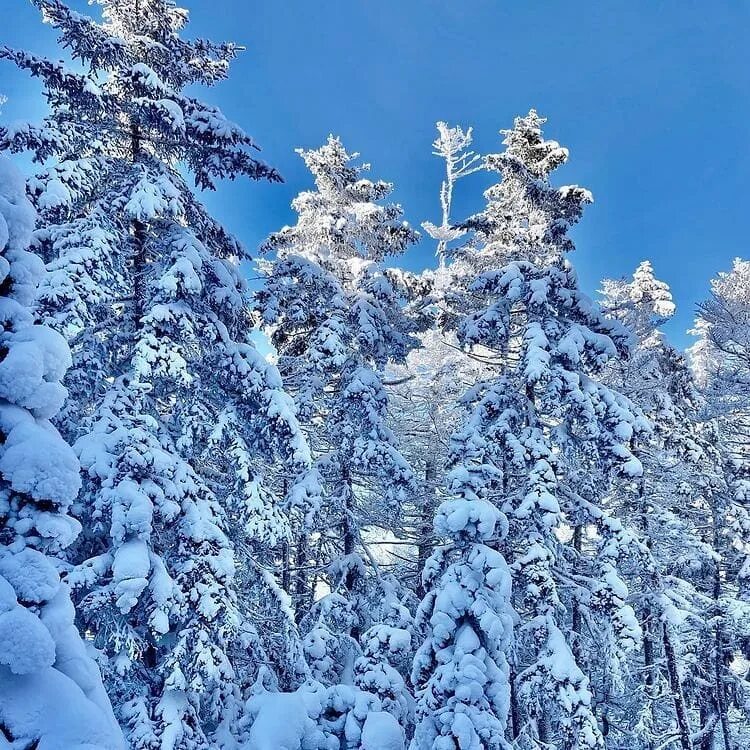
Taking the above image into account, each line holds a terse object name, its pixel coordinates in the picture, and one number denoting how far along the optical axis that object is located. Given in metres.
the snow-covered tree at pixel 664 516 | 13.92
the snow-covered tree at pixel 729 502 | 14.79
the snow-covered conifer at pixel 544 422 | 9.87
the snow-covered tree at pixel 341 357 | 11.75
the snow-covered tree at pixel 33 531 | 2.62
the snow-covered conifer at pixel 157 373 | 6.71
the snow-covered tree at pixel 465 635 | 6.18
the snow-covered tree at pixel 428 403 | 14.96
